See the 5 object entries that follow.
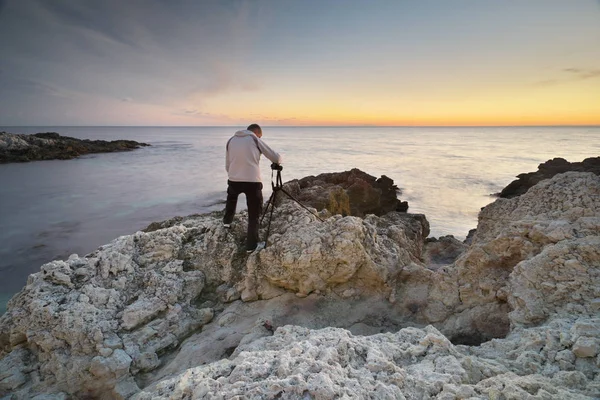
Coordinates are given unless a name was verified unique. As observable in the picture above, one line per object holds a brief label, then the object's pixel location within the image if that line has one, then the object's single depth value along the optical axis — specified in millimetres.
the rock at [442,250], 6633
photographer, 4348
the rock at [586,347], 2021
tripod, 4488
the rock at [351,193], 7762
